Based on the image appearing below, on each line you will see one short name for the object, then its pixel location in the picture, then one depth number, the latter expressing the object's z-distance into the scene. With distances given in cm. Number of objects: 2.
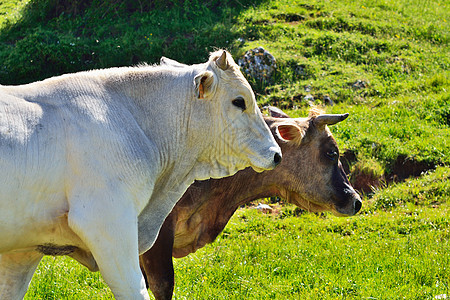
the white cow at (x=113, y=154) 867
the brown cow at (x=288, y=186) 1443
